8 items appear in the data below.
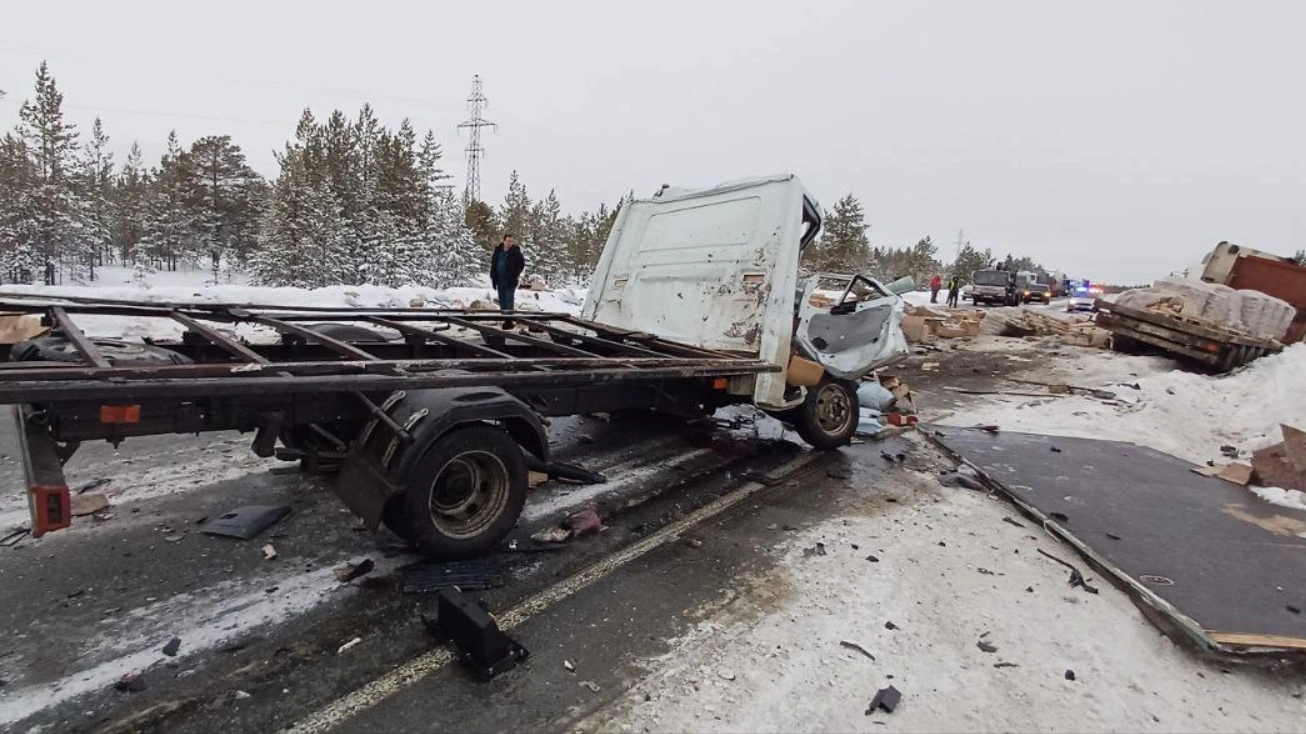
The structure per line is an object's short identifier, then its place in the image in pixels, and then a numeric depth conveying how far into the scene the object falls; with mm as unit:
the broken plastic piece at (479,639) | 2494
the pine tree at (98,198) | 48281
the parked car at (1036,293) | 39094
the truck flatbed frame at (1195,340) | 11219
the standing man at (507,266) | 11062
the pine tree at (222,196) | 47688
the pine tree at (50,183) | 34719
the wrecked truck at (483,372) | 2486
